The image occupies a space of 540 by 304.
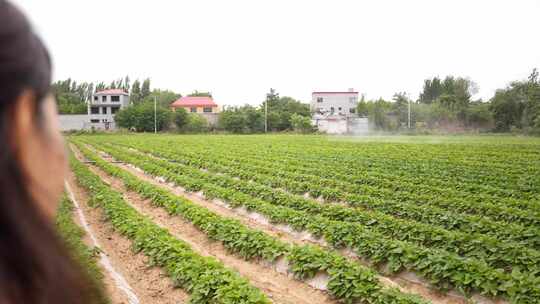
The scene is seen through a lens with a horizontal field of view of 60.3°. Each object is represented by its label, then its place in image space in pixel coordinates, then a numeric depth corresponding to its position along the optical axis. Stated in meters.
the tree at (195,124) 67.69
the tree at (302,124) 66.31
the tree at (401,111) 68.62
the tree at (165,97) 97.47
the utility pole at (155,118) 65.34
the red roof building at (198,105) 87.25
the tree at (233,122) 67.50
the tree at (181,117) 68.00
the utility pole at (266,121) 68.38
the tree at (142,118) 67.00
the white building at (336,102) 97.19
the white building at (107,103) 76.69
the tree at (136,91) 103.56
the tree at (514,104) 59.69
